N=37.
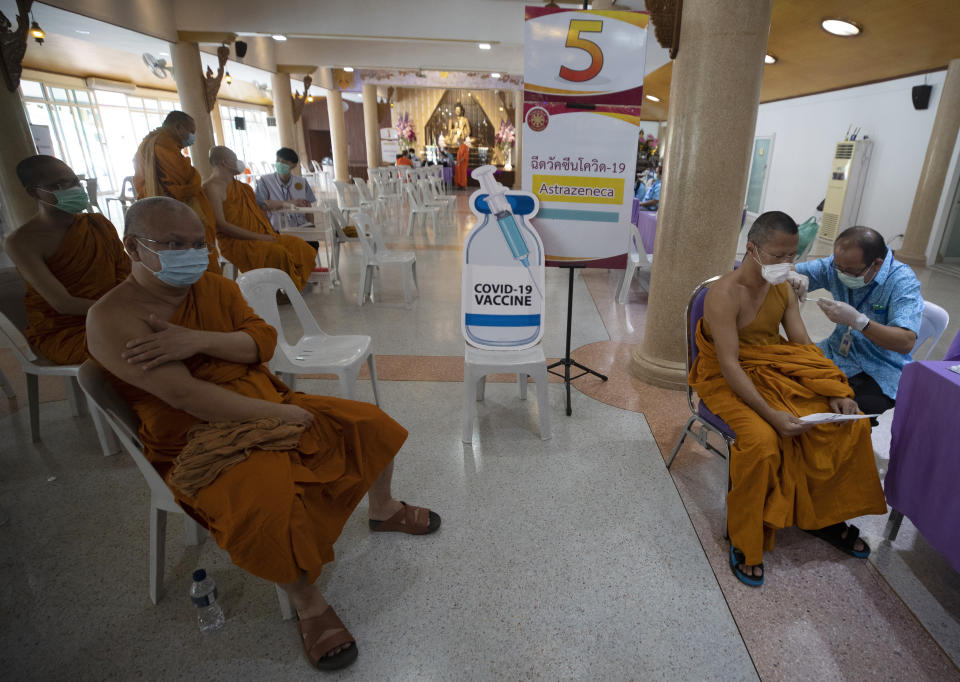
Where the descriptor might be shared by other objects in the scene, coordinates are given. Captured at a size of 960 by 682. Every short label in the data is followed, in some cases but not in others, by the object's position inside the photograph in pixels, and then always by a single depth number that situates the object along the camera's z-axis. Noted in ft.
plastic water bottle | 4.78
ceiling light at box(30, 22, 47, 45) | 17.42
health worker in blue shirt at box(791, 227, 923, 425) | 6.38
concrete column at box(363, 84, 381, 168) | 47.88
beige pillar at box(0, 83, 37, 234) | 13.79
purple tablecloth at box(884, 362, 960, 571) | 4.89
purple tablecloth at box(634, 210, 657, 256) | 16.52
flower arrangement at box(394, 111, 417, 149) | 59.52
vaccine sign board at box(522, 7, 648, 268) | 7.50
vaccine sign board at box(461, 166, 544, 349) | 7.86
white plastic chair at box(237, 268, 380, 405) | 7.46
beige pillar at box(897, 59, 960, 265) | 18.56
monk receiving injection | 5.46
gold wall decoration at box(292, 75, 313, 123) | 35.28
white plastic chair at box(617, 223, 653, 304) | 15.82
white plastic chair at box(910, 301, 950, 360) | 7.04
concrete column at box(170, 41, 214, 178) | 24.40
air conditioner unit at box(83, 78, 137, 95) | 33.52
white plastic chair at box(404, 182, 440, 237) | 25.54
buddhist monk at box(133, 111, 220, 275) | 10.91
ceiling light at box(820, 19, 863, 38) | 18.60
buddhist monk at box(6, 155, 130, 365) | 7.19
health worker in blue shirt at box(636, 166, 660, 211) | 19.67
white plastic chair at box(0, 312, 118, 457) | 7.39
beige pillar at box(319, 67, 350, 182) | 44.78
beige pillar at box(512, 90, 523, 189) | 49.82
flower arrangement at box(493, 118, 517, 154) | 59.93
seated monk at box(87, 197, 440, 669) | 4.30
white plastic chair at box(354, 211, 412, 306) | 14.65
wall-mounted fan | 32.94
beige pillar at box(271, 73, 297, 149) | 35.01
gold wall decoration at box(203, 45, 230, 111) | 24.39
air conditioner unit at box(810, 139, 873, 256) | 23.24
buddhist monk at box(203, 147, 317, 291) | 12.57
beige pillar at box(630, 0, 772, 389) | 8.05
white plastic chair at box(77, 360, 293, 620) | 4.31
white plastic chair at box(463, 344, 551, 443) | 7.47
